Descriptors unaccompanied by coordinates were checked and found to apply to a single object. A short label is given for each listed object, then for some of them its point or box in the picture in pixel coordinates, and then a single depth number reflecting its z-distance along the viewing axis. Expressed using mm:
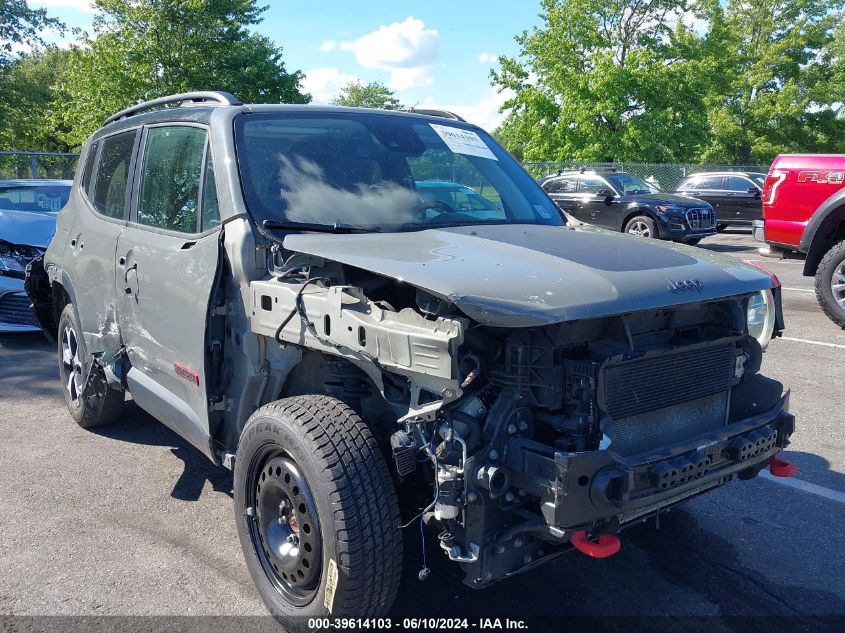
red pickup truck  8312
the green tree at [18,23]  28266
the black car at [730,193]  20641
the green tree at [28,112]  29938
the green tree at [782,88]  41000
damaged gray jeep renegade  2461
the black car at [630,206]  15844
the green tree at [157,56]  22562
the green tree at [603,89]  31828
